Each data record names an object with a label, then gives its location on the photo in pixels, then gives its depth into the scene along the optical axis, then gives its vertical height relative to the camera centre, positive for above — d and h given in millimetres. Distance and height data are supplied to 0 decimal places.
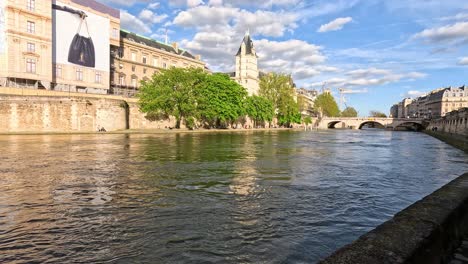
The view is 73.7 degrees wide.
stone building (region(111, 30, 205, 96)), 69875 +14450
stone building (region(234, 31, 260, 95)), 115625 +20853
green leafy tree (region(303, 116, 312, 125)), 122562 +439
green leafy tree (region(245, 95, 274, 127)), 82312 +3455
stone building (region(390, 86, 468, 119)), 140125 +10787
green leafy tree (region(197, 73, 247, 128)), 61922 +4544
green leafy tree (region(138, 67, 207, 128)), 57625 +4862
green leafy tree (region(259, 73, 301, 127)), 97562 +9113
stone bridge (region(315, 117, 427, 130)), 108062 +238
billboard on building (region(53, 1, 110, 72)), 53531 +14472
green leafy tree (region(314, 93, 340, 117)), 148625 +8224
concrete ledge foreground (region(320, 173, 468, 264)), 3014 -1277
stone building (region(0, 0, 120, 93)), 47094 +12444
